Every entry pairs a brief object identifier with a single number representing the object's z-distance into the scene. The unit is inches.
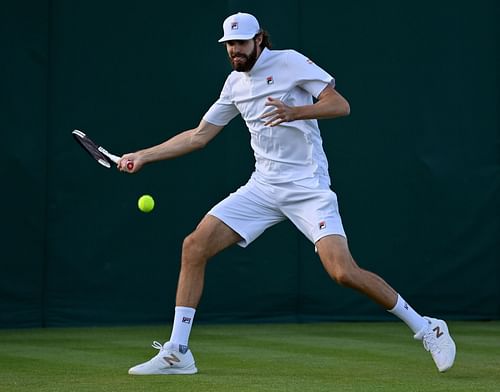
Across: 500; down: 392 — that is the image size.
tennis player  485.7
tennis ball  527.2
